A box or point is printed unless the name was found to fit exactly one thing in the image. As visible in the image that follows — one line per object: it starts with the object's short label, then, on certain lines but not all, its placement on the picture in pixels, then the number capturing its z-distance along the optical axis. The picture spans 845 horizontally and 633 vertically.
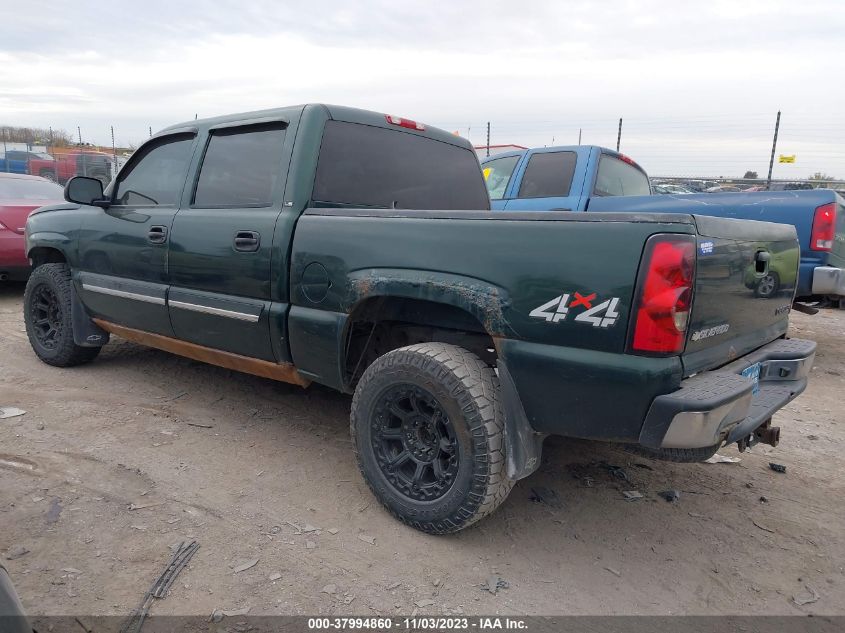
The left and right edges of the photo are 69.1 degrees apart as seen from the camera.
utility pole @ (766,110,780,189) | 14.67
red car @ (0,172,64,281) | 7.05
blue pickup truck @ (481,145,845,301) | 4.93
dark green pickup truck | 2.16
